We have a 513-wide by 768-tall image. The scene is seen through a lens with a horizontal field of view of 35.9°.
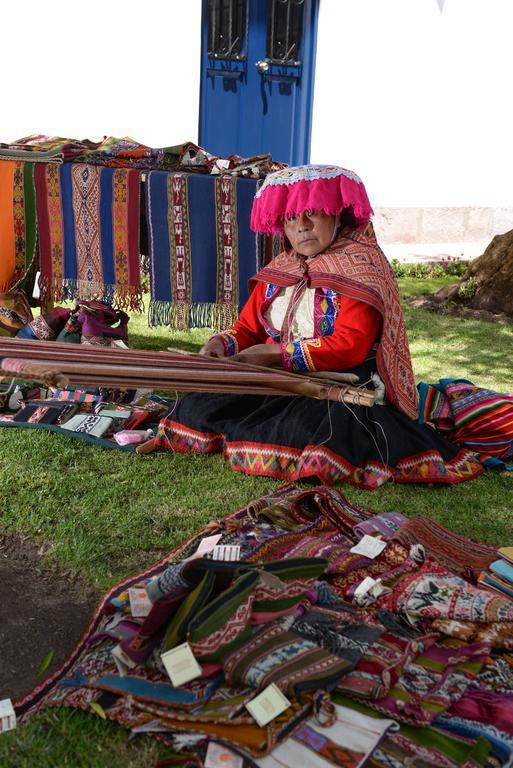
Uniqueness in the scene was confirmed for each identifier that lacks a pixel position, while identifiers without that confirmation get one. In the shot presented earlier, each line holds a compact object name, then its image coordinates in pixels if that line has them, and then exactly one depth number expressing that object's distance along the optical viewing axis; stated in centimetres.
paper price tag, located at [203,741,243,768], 156
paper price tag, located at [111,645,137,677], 179
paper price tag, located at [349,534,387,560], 233
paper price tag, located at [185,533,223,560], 239
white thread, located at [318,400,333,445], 306
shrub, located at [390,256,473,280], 821
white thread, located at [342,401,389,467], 313
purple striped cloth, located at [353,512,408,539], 245
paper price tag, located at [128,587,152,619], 199
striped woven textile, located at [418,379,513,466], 337
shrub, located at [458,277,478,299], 714
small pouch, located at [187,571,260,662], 177
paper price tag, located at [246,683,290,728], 162
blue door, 657
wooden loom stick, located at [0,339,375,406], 246
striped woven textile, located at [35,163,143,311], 431
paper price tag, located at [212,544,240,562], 232
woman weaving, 308
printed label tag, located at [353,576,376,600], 214
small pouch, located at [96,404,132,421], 374
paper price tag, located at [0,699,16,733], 172
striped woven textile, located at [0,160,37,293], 435
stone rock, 690
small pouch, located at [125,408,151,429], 368
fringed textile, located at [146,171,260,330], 422
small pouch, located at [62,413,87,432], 359
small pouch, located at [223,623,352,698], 169
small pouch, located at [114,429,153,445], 348
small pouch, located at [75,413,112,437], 355
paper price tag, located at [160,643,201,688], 172
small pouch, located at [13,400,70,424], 367
